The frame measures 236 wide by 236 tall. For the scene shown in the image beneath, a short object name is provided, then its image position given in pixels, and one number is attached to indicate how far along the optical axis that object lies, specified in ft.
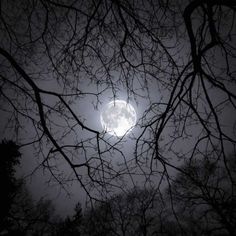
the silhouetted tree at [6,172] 25.20
